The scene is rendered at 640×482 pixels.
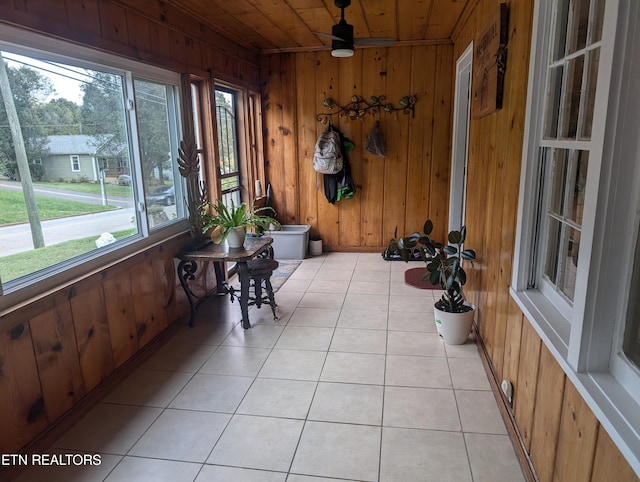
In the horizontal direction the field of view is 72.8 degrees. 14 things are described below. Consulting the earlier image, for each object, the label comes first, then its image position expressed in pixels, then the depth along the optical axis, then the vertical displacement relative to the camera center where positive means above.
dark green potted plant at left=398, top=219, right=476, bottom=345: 2.83 -0.82
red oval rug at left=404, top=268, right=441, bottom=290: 4.04 -1.19
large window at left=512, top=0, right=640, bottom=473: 1.15 -0.15
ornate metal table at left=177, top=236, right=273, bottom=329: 3.12 -0.70
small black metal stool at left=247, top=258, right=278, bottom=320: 3.34 -0.91
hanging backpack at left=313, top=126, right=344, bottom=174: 4.89 +0.04
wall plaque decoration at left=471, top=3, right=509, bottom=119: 2.30 +0.52
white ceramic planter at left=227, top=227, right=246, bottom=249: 3.19 -0.57
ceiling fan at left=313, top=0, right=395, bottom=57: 3.16 +0.85
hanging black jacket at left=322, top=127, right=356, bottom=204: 5.03 -0.28
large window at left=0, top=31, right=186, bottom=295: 1.91 +0.03
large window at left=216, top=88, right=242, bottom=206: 4.33 +0.13
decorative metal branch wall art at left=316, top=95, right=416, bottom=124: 4.84 +0.55
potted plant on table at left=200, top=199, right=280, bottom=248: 3.20 -0.49
